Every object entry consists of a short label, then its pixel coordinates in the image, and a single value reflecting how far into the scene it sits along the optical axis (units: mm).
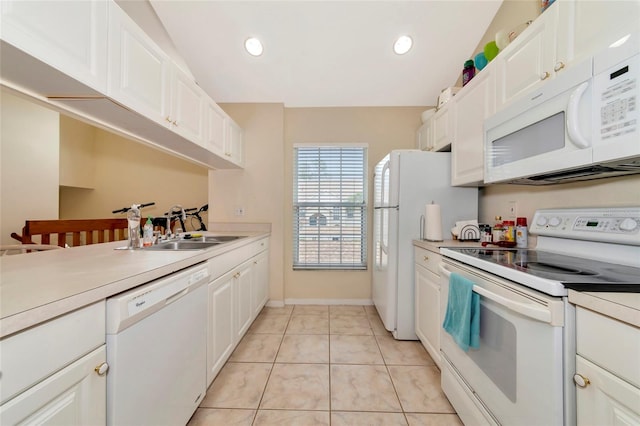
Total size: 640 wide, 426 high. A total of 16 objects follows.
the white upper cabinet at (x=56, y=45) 829
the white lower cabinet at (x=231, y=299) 1519
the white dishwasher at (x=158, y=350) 797
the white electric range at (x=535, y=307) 776
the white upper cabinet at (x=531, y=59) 1221
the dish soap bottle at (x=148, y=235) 1636
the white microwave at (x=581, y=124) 861
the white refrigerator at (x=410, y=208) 2189
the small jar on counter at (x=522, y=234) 1629
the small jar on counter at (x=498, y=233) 1755
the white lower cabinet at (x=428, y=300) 1720
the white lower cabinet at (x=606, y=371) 607
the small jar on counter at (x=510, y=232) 1672
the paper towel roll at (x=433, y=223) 2012
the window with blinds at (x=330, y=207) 3082
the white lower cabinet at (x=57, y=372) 530
